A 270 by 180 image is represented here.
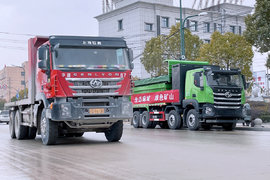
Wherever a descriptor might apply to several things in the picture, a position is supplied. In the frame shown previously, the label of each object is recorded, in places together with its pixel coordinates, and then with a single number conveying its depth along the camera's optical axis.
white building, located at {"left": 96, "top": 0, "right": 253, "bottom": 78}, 63.94
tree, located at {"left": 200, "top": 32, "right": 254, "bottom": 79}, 38.16
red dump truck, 12.66
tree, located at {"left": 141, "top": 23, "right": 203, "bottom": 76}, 41.00
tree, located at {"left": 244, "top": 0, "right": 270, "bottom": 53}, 23.36
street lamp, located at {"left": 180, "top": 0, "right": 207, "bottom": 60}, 30.75
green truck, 20.42
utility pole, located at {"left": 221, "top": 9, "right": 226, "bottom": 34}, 73.20
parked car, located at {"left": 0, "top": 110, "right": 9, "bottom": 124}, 45.62
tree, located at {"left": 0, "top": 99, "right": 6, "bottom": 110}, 104.46
